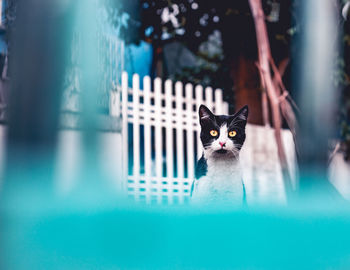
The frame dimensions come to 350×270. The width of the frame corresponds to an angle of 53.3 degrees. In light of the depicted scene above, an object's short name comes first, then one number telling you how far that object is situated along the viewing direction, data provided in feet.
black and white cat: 3.44
